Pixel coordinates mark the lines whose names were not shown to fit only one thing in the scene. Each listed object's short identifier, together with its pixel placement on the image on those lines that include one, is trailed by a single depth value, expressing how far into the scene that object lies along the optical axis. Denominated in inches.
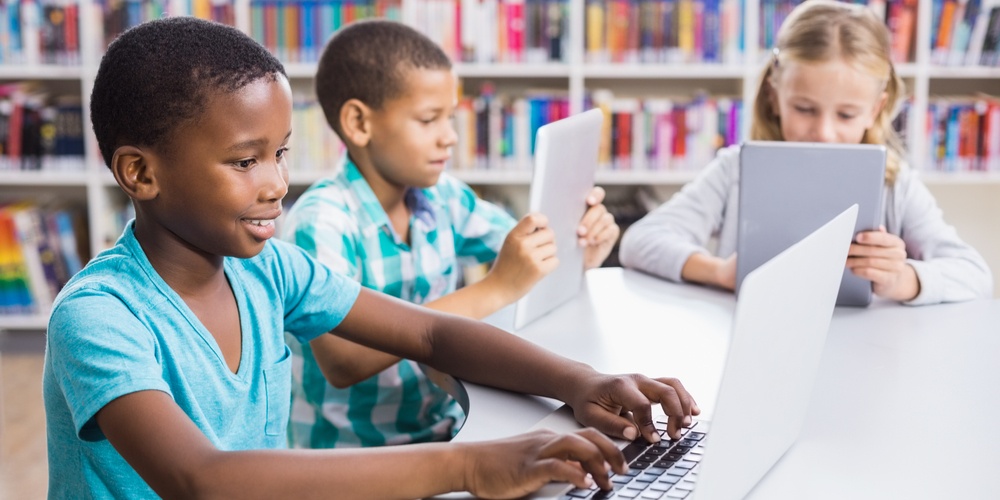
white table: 38.2
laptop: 29.9
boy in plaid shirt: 60.5
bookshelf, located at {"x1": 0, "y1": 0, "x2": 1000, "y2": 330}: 130.9
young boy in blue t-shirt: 34.3
